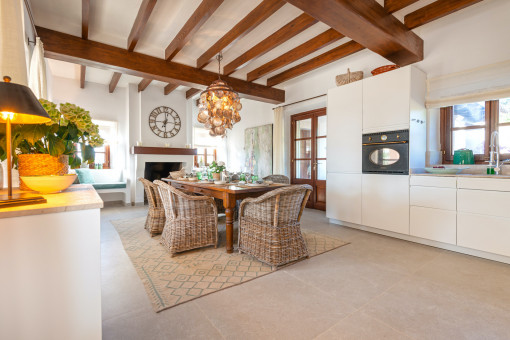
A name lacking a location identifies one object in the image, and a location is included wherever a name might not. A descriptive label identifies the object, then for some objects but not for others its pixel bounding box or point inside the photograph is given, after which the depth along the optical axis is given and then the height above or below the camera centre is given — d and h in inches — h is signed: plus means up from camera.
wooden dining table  102.3 -12.3
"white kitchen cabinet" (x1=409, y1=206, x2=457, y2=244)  107.2 -28.0
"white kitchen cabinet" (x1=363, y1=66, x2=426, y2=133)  120.2 +35.0
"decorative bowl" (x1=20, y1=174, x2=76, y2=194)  44.9 -3.1
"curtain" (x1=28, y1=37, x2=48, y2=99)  98.6 +38.7
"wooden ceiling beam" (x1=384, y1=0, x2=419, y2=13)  101.2 +69.9
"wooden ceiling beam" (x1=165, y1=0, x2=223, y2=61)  106.0 +70.5
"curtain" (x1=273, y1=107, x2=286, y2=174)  220.8 +22.2
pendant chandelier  132.0 +33.1
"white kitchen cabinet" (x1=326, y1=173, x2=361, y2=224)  142.9 -20.2
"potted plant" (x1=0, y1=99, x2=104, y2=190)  47.2 +5.2
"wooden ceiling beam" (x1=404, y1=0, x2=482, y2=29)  103.0 +70.3
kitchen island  33.8 -15.9
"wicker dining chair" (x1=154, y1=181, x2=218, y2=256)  102.6 -24.3
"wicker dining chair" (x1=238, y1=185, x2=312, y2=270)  90.0 -24.2
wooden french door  200.5 +11.4
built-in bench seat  214.5 -13.5
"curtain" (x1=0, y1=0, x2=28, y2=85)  58.4 +30.7
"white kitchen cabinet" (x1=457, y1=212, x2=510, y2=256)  94.1 -28.1
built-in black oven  122.1 +6.6
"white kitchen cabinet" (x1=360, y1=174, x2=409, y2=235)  122.5 -20.2
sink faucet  104.6 +5.3
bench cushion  213.8 -17.6
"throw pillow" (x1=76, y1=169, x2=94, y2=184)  211.5 -8.6
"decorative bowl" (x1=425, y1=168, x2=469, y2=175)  111.7 -3.1
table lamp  34.8 +8.7
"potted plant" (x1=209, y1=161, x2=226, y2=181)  136.3 -1.9
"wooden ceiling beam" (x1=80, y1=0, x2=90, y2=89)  104.6 +71.0
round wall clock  248.7 +46.9
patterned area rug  73.3 -38.5
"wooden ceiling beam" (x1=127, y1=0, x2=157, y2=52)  105.4 +70.3
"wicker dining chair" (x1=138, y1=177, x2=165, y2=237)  129.5 -24.5
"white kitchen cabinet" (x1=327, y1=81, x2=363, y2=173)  141.8 +23.2
